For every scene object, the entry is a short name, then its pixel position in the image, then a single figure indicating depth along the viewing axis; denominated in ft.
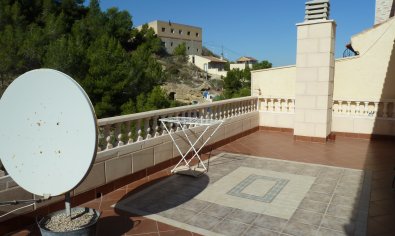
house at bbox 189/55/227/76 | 255.62
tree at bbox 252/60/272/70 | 237.66
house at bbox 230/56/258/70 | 293.84
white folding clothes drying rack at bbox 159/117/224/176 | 16.96
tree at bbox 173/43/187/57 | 248.11
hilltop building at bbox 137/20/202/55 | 263.90
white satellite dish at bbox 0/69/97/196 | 7.97
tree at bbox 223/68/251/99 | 173.39
